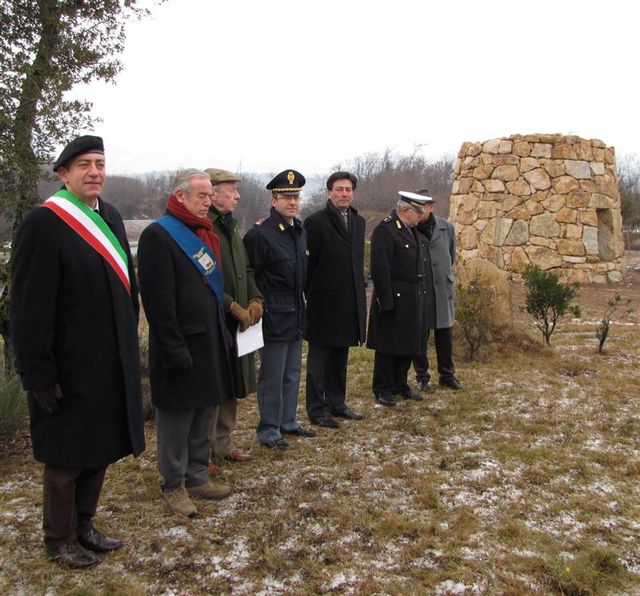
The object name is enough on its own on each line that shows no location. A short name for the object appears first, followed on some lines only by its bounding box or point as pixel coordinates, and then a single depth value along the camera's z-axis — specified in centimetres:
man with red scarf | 309
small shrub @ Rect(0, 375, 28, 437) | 432
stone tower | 1400
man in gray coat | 558
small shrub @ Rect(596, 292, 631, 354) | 693
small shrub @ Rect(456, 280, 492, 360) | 689
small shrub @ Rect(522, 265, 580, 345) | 723
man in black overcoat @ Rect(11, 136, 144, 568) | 253
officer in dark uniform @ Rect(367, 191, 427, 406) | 512
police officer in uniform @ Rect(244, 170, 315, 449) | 411
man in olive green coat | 363
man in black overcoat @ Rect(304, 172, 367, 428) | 466
